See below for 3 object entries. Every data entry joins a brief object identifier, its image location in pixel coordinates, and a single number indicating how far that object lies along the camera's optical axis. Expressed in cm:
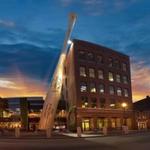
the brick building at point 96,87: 3972
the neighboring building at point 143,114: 5647
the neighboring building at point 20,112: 5262
